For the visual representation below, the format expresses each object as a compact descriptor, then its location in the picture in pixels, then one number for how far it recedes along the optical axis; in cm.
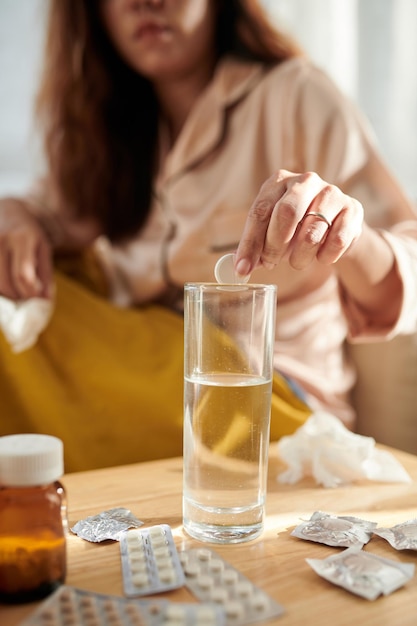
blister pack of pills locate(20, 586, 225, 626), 42
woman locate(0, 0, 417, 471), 97
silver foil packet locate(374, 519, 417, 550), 53
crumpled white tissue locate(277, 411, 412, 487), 73
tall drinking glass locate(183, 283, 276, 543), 54
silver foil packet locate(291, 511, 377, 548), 54
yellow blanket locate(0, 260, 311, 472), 95
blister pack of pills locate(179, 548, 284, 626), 43
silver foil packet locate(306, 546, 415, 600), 47
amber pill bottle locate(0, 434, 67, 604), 44
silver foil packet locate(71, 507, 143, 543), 56
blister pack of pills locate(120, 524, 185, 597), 46
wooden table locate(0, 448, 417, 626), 45
